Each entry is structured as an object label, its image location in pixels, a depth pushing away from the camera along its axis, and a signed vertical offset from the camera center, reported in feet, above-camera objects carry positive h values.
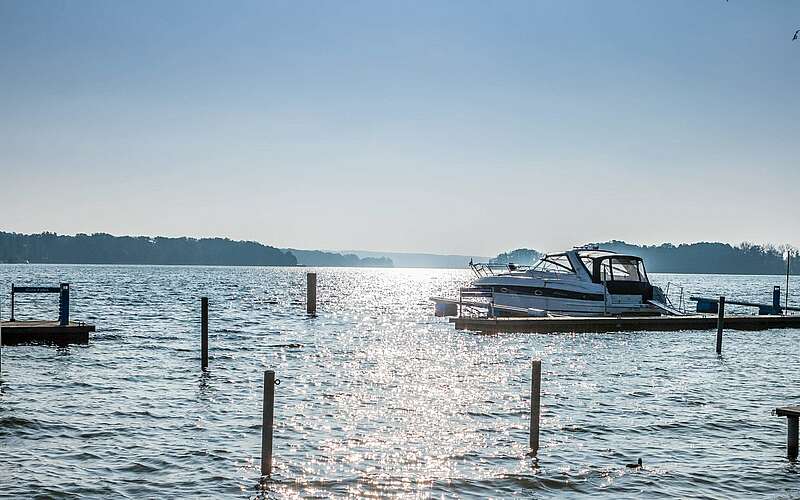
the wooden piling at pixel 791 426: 46.55 -8.46
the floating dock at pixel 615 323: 109.29 -6.74
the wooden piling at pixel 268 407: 41.19 -7.26
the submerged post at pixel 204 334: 83.51 -7.41
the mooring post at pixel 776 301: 138.78 -3.28
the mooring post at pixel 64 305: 86.28 -5.01
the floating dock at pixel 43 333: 86.02 -8.07
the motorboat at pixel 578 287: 126.11 -1.80
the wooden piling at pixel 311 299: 171.12 -6.81
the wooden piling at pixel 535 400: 47.62 -7.51
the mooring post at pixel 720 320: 103.72 -5.15
